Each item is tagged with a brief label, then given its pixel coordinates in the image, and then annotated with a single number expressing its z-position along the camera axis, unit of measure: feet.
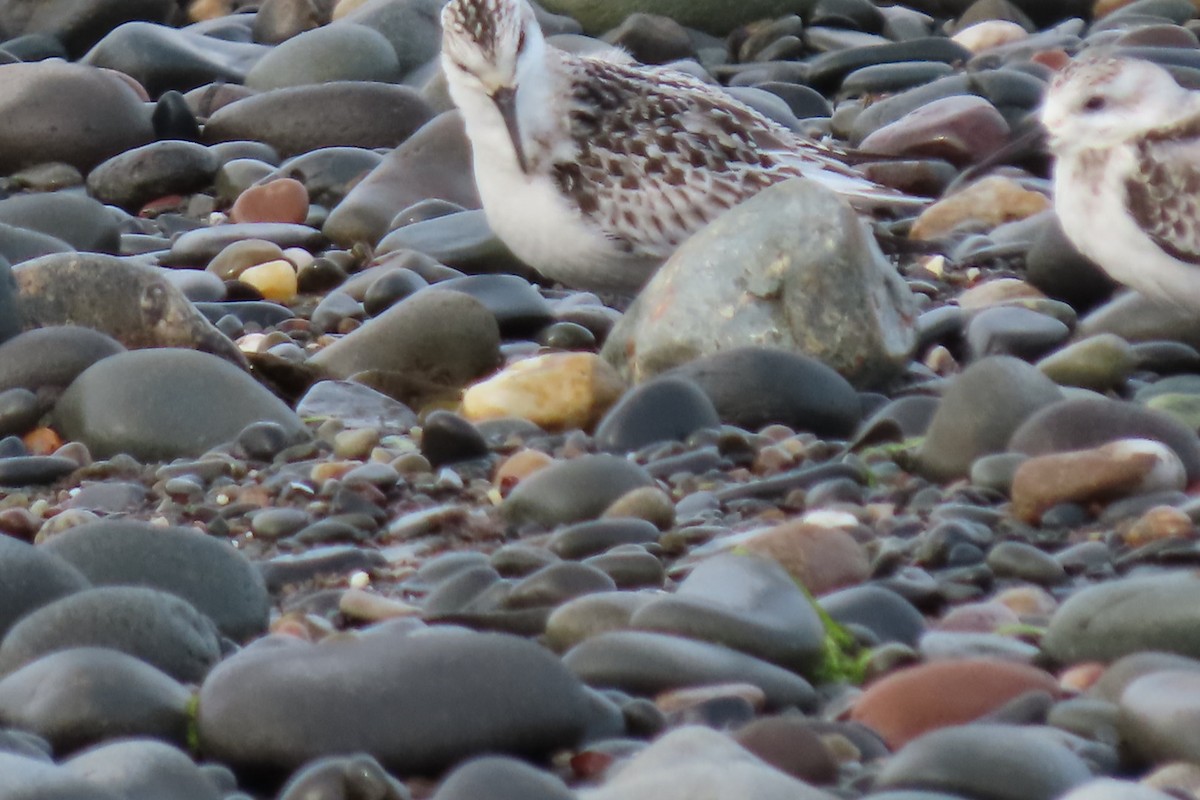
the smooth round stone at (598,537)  27.48
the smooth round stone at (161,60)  69.72
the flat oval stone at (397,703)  19.84
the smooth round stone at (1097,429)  28.91
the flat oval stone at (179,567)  25.64
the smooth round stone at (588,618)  23.13
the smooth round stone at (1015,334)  37.42
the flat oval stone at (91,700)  20.49
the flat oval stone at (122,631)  22.62
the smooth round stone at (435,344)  38.27
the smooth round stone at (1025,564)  25.52
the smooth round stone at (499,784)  17.56
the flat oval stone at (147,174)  56.59
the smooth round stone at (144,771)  18.25
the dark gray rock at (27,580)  24.21
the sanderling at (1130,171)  36.04
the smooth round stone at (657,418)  32.73
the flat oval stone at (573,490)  29.30
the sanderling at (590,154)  41.11
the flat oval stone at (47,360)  36.40
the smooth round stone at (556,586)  24.77
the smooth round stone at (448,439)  33.12
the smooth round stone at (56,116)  58.95
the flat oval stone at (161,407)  34.55
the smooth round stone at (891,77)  63.72
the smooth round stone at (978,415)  30.27
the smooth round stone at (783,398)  33.50
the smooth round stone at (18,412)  35.70
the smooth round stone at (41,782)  16.90
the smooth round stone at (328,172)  55.31
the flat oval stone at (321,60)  67.67
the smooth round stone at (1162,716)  18.43
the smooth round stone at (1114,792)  15.98
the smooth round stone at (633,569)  26.11
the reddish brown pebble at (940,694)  20.44
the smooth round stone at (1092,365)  34.81
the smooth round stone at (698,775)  16.39
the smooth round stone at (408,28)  71.31
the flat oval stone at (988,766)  17.71
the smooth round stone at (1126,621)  21.40
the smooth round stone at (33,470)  33.55
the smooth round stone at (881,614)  23.70
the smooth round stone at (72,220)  49.39
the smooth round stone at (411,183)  50.80
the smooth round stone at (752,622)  22.18
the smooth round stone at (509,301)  41.55
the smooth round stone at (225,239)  49.42
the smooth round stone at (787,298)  35.76
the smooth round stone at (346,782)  18.48
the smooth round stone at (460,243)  46.62
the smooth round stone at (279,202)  53.31
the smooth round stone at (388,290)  43.42
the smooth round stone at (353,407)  36.47
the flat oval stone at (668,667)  21.43
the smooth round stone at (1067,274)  40.70
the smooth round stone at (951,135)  52.70
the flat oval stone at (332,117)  59.72
